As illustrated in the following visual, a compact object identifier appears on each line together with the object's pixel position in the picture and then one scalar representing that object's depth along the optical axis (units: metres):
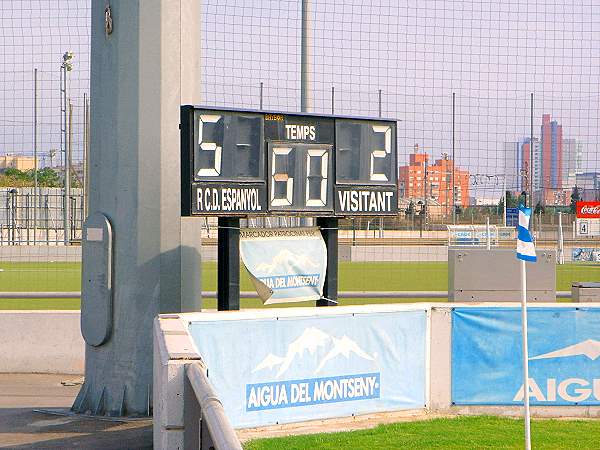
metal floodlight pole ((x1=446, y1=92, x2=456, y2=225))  14.53
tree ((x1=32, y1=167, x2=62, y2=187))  47.69
